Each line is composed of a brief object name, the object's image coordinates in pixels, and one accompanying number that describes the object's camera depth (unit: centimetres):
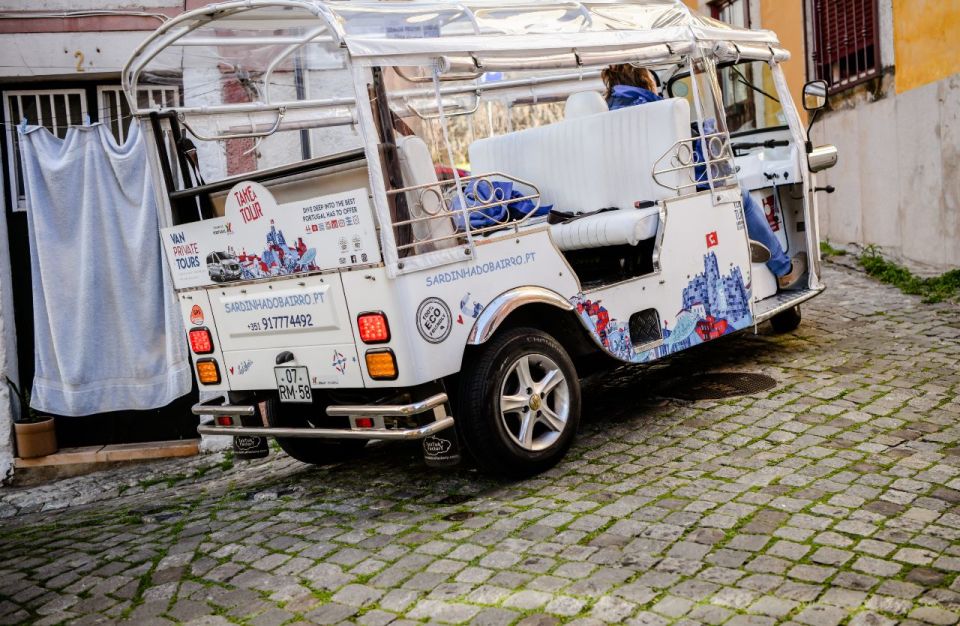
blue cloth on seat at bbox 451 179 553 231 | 509
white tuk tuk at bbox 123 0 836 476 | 459
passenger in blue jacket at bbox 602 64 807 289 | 655
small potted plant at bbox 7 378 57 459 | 760
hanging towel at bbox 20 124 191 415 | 745
